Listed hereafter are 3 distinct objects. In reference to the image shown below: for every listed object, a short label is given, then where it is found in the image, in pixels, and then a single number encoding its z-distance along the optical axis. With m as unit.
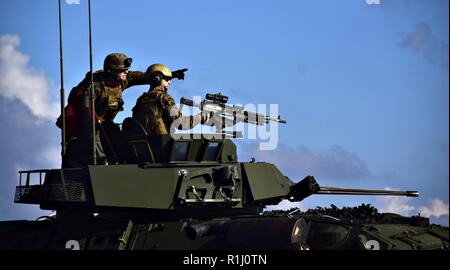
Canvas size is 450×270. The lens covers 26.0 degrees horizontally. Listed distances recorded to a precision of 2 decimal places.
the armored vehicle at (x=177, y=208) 23.98
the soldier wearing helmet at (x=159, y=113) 27.53
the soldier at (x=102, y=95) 28.31
